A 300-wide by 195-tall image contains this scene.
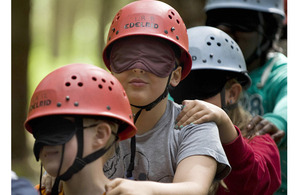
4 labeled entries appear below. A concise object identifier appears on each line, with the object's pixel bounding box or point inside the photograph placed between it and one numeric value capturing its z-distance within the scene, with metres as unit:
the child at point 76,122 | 6.22
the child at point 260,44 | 12.53
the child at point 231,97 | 8.48
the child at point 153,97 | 7.20
